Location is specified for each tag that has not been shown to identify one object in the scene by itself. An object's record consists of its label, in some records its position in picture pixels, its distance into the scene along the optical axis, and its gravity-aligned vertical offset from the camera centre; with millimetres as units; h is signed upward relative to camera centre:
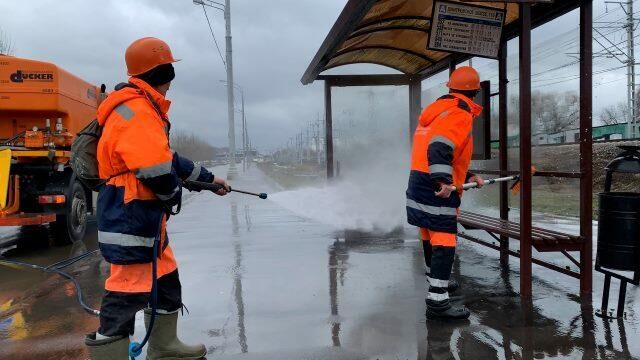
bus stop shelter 4348 +1252
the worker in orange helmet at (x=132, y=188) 2549 -104
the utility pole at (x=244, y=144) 47212 +2100
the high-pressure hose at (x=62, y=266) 4881 -1179
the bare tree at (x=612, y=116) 48375 +4068
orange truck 7113 +318
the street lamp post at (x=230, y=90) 23847 +3724
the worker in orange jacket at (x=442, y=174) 3826 -110
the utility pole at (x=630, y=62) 29703 +5798
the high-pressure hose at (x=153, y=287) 2756 -664
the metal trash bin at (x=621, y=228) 3750 -547
